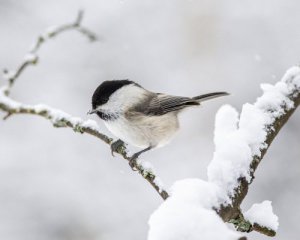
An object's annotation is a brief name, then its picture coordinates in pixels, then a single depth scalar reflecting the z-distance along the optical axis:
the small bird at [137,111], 2.90
